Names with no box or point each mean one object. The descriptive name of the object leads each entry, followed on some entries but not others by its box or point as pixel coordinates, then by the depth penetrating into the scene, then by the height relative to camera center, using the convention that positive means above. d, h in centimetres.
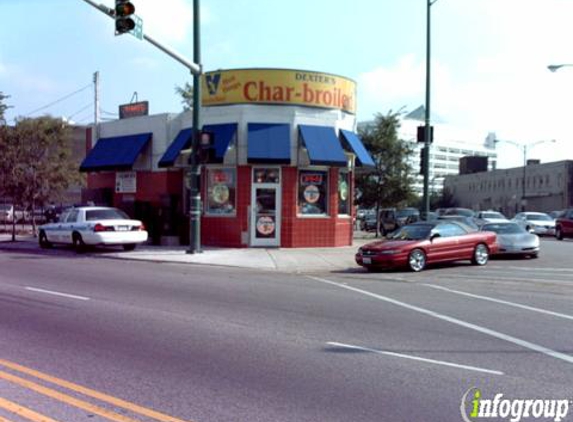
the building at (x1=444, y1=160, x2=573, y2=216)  7488 +241
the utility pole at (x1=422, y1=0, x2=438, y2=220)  2325 +253
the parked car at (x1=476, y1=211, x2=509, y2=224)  3613 -52
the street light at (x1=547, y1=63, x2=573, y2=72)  2941 +636
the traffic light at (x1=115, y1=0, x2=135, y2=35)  1530 +440
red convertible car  1761 -114
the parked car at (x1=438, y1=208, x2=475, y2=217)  3681 -33
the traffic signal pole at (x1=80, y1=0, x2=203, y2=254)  2048 +161
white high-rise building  16825 +1499
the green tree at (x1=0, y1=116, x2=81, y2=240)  3102 +198
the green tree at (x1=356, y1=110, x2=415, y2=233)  3241 +177
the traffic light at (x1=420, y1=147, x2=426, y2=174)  2320 +167
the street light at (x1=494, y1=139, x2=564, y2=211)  7715 +254
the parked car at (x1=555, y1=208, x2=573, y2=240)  3359 -100
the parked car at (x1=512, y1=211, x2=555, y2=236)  3740 -101
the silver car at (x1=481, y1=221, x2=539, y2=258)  2172 -116
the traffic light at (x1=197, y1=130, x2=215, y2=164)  2030 +178
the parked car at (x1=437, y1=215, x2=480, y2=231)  2638 -54
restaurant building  2333 +153
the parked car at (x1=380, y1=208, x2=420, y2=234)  3547 -74
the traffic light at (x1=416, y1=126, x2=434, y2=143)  2339 +257
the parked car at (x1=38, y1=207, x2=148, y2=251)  2181 -90
